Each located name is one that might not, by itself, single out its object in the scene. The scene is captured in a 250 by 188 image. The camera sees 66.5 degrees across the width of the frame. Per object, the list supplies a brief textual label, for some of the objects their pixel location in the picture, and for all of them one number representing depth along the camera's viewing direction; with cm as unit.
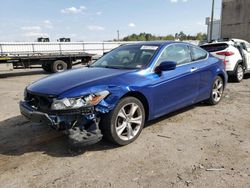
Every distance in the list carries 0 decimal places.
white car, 651
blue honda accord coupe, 255
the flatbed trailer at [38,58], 937
